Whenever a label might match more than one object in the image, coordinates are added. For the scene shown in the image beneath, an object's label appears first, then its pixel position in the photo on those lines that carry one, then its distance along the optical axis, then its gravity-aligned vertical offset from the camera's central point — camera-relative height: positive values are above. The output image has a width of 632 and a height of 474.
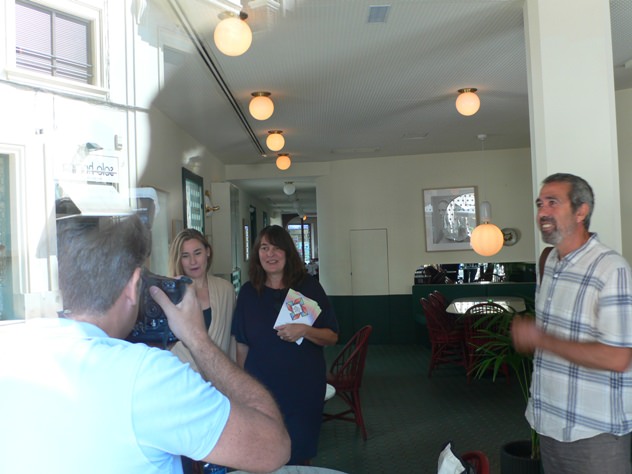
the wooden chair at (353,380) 4.66 -1.12
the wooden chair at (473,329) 6.23 -0.97
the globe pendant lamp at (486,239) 6.20 +0.02
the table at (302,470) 2.06 -0.83
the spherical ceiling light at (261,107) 4.91 +1.25
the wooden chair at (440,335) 6.72 -1.12
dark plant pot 3.12 -1.25
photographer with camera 0.94 -0.25
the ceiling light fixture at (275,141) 6.21 +1.19
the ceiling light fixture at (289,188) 10.14 +1.10
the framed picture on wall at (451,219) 9.02 +0.37
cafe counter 8.60 -0.75
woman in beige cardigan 2.71 -0.17
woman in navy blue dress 2.57 -0.42
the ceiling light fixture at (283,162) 7.70 +1.19
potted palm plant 3.04 -0.73
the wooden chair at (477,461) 1.73 -0.71
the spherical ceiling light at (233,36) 3.32 +1.28
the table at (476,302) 6.74 -0.79
